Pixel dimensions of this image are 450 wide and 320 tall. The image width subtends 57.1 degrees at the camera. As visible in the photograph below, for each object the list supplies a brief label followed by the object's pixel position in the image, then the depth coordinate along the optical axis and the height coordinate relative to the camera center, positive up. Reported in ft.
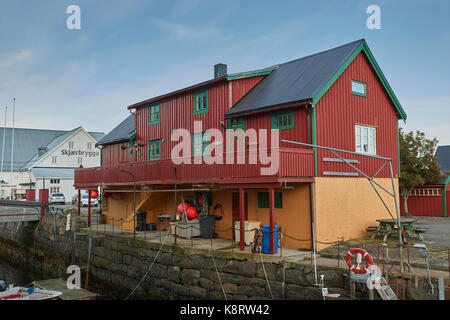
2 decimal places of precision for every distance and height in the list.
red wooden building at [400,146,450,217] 98.58 -2.34
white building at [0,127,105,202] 185.88 +16.44
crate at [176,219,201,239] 67.46 -6.31
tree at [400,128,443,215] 100.37 +6.69
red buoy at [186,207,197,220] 69.31 -3.72
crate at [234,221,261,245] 60.64 -6.16
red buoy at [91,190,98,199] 96.00 -0.72
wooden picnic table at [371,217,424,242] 58.54 -5.45
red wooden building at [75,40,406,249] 58.65 +7.98
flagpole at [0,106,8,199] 203.83 +27.62
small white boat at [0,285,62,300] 56.08 -14.20
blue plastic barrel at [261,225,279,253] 53.42 -6.53
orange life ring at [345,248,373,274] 40.22 -7.21
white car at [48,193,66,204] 157.69 -2.69
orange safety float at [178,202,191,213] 69.05 -2.72
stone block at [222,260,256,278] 50.34 -9.54
